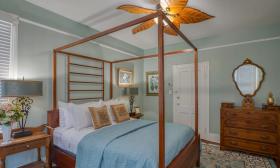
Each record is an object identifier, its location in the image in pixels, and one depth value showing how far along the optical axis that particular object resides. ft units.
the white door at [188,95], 13.53
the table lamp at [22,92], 6.44
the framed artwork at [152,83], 16.42
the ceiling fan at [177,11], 6.18
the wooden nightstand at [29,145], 5.97
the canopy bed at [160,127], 4.92
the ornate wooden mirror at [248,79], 11.34
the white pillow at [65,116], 8.31
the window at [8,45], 7.31
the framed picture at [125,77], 14.13
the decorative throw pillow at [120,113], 10.00
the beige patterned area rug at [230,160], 9.08
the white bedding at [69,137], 7.09
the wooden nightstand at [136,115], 13.56
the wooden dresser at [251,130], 9.75
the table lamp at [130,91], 13.71
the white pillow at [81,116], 8.15
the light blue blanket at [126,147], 5.30
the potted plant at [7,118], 6.35
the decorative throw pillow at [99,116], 8.42
